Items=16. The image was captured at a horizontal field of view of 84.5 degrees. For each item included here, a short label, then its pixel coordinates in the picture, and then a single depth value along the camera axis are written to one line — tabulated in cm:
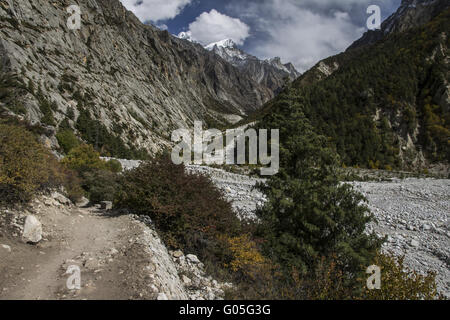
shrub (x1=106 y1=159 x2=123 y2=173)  1872
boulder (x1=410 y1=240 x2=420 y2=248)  1084
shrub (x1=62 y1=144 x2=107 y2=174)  1559
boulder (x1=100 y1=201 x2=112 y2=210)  1253
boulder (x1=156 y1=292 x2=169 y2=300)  434
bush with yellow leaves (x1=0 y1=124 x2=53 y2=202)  694
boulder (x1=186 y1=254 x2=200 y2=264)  712
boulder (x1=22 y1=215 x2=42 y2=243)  614
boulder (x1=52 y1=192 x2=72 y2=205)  955
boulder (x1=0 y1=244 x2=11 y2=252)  545
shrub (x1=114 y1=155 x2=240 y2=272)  757
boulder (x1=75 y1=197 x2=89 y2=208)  1248
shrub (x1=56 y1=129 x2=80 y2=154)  2531
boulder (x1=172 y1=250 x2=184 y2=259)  724
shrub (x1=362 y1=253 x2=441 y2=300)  522
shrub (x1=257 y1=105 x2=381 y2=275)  659
